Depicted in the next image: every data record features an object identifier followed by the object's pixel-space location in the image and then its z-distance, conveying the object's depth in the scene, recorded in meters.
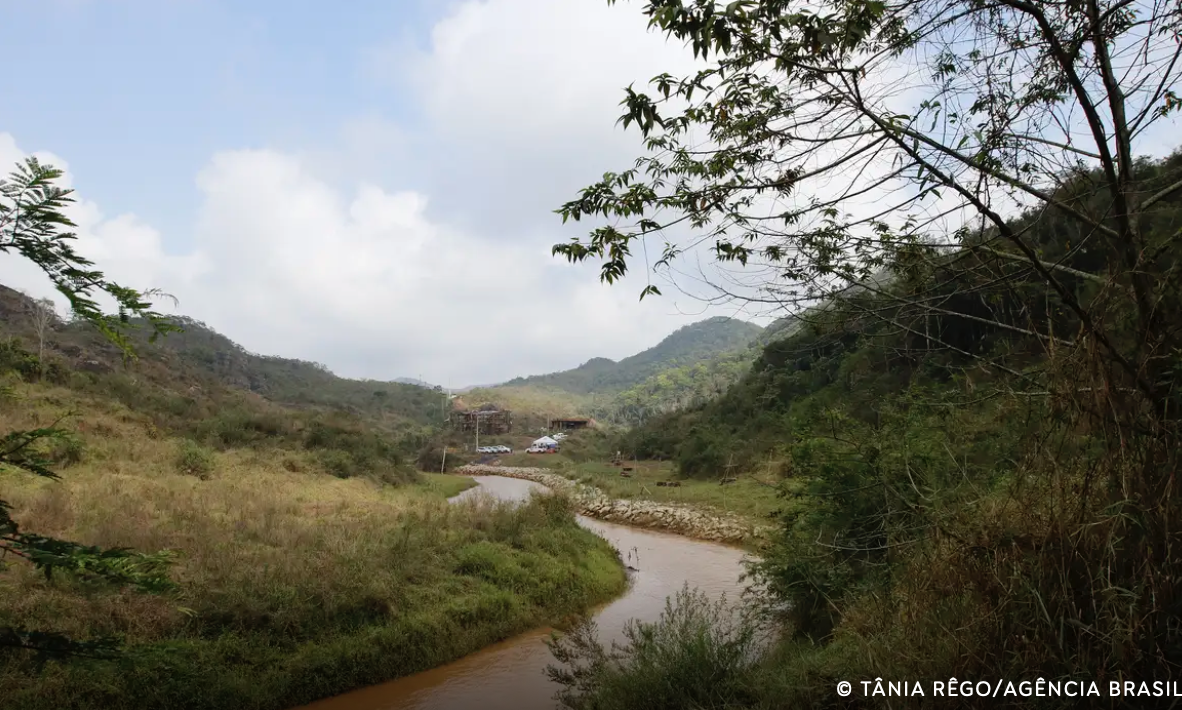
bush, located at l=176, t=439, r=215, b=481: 16.58
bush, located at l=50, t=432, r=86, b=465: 14.40
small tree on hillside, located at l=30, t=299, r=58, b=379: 29.02
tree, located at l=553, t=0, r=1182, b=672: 2.58
